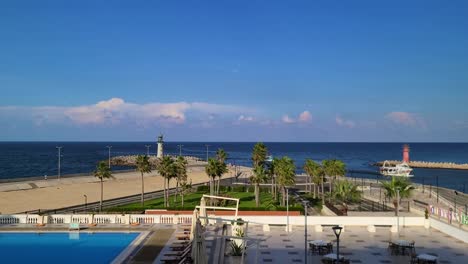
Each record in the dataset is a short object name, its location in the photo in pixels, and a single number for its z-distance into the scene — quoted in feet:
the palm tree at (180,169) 171.10
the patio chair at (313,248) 89.52
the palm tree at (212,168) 168.96
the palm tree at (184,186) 163.17
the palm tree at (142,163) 176.96
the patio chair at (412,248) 87.61
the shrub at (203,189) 203.10
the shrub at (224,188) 207.90
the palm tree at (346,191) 158.10
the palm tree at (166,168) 162.91
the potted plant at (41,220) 116.06
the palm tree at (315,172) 174.43
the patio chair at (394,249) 88.12
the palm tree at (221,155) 198.81
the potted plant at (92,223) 115.14
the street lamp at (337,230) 64.27
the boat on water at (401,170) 398.42
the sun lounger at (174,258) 77.64
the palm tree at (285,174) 159.63
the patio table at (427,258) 77.46
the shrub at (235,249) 83.61
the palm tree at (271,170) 178.01
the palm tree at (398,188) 125.08
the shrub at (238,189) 207.43
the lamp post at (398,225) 108.83
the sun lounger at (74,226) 109.81
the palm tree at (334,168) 179.73
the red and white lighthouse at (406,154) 460.14
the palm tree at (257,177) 161.27
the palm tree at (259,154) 190.19
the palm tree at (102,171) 164.36
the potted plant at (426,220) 115.65
